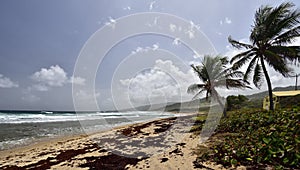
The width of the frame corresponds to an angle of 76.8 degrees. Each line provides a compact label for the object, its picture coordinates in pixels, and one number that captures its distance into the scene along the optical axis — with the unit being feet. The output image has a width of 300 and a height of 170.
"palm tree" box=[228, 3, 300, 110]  36.88
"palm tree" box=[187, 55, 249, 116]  47.98
